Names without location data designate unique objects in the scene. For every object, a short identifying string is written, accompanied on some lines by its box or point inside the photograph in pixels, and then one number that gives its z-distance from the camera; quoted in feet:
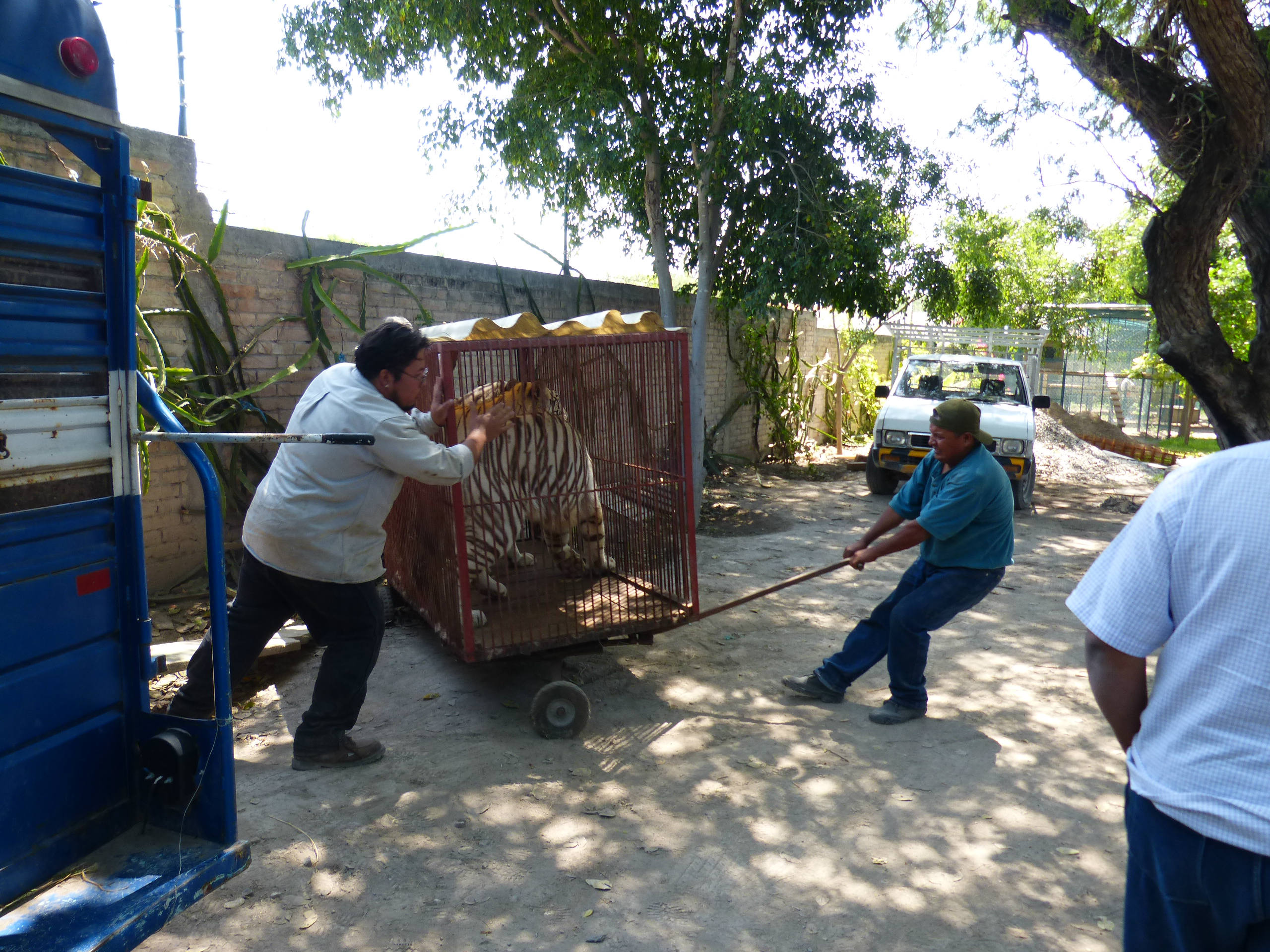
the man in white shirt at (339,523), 11.82
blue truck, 7.34
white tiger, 14.90
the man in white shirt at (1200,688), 5.22
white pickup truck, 33.86
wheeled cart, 13.92
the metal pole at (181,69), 19.98
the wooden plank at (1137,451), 51.55
